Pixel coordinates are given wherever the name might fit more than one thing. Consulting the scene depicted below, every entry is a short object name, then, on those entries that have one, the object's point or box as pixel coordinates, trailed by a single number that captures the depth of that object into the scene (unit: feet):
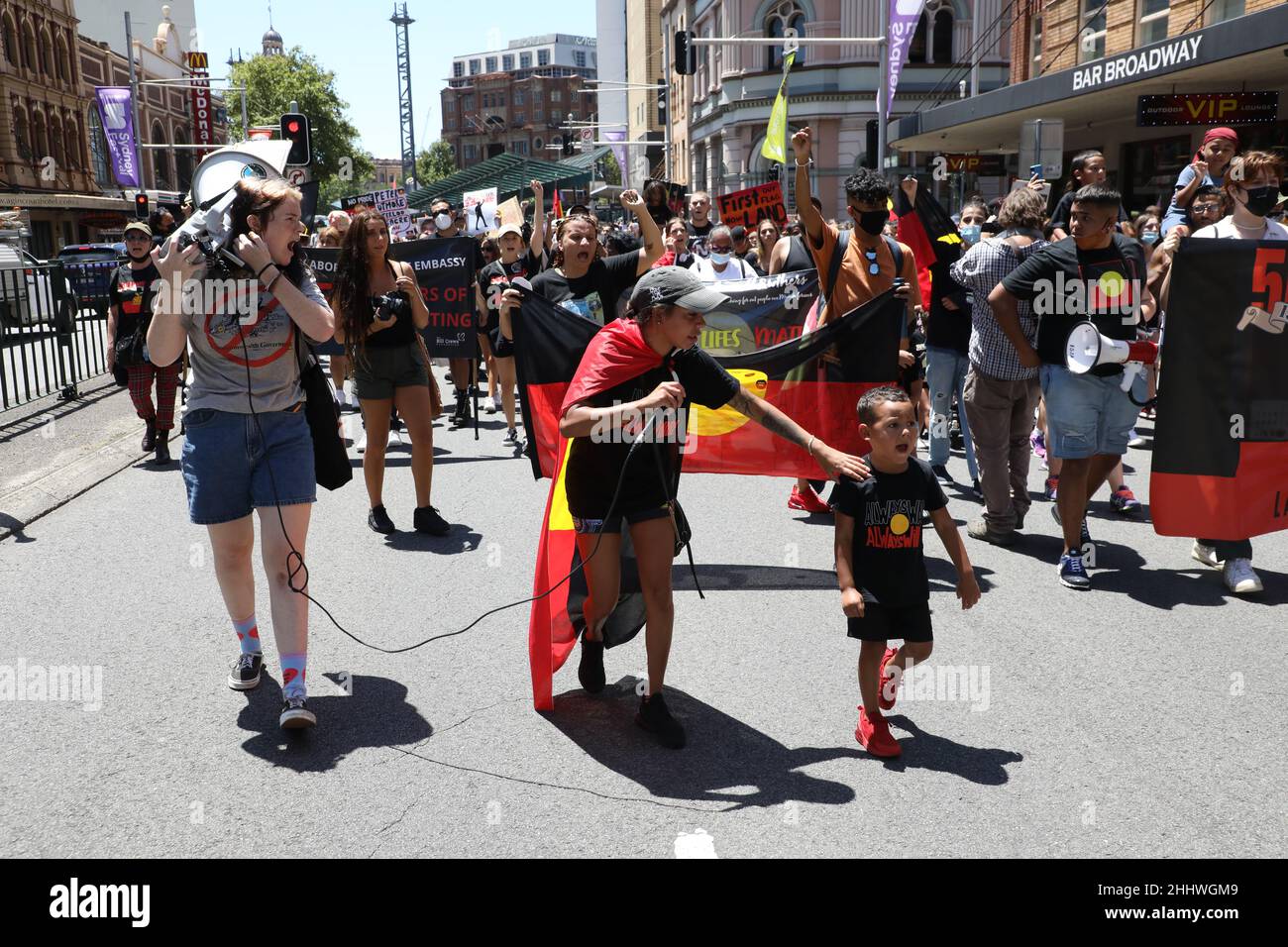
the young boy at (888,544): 13.69
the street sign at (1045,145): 41.55
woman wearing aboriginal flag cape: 13.80
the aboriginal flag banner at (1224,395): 20.43
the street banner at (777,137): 73.31
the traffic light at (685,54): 90.51
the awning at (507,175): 110.73
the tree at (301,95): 258.98
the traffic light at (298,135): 64.13
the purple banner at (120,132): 139.74
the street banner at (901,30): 77.71
